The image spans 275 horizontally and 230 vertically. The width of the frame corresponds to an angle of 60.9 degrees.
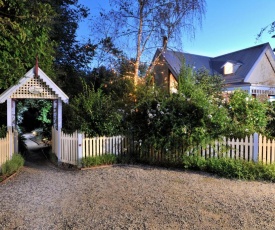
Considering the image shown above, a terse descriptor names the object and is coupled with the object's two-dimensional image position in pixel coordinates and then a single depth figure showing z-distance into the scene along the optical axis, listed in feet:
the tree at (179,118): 24.11
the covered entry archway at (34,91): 25.91
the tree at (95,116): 26.61
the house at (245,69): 65.10
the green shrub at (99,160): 24.02
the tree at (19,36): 23.03
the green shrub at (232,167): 19.90
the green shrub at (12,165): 21.33
